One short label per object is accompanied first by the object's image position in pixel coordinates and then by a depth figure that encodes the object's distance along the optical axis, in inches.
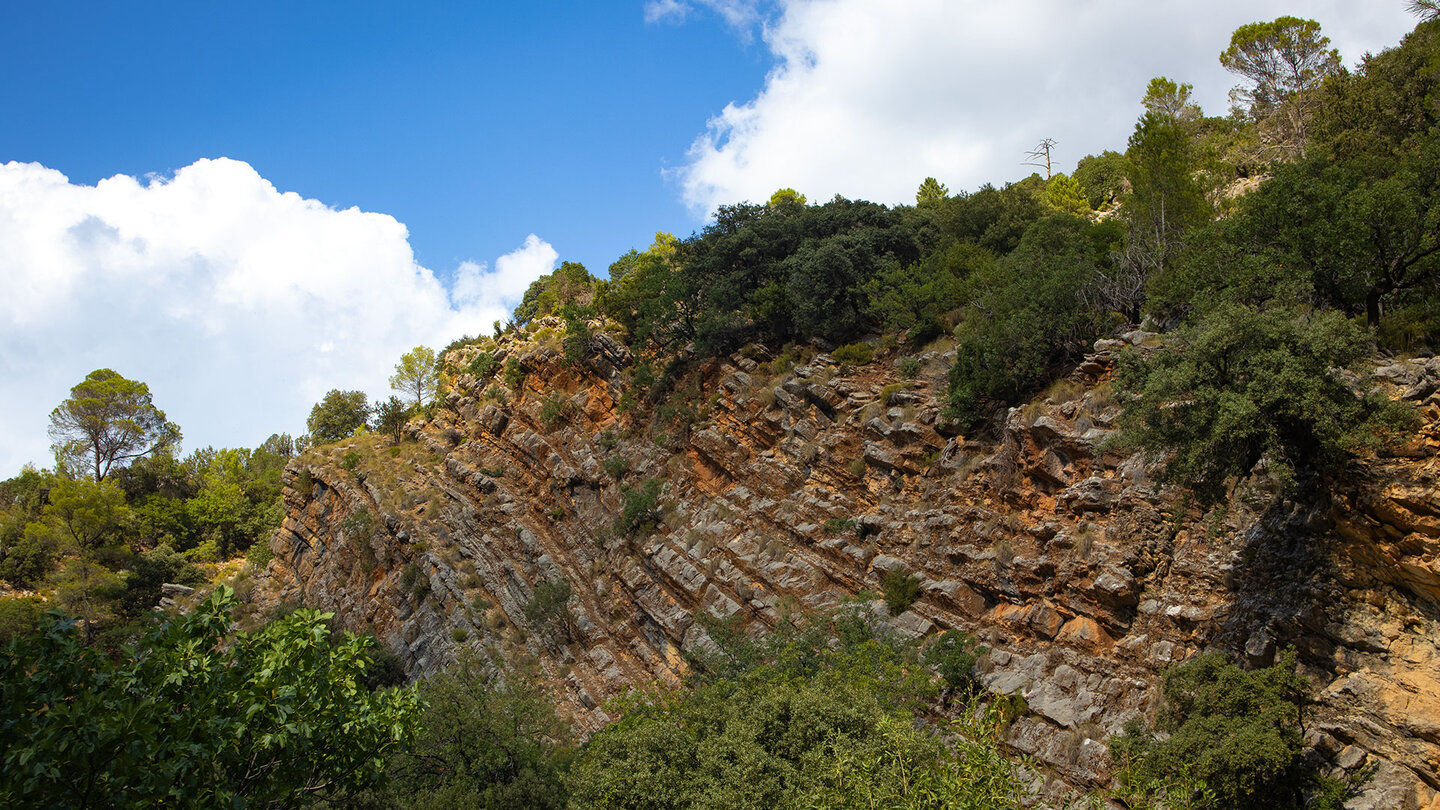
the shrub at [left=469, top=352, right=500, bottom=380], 1872.5
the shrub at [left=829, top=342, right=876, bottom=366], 1250.0
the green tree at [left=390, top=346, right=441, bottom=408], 2226.9
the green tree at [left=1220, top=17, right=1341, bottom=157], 1497.3
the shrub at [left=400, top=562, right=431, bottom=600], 1537.9
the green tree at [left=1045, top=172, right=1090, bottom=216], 1768.0
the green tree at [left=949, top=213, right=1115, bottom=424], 968.3
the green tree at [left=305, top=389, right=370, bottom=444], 2682.1
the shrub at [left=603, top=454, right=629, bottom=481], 1450.5
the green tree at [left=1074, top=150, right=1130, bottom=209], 1871.3
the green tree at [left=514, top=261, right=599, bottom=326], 1983.3
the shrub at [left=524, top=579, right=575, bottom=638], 1299.2
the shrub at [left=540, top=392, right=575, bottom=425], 1619.1
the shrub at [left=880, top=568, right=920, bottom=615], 904.9
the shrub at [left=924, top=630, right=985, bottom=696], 774.5
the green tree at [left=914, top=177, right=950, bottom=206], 2000.7
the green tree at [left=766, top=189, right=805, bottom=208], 2130.8
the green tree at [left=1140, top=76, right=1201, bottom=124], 1857.8
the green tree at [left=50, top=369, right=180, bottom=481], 2309.3
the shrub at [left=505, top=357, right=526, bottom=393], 1747.2
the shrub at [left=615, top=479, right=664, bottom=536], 1315.2
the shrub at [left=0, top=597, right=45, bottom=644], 1449.1
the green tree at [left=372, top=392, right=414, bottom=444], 2032.5
